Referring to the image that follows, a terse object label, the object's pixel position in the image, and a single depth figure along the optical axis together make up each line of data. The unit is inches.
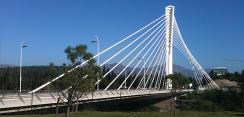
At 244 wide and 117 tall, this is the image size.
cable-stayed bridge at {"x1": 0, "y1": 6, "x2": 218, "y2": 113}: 866.6
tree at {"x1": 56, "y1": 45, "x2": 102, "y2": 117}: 534.2
